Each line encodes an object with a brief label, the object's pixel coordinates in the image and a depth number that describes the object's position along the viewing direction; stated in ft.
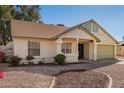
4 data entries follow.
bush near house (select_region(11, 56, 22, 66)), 25.25
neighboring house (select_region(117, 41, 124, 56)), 55.10
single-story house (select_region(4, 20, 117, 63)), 27.10
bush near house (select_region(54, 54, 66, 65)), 27.05
